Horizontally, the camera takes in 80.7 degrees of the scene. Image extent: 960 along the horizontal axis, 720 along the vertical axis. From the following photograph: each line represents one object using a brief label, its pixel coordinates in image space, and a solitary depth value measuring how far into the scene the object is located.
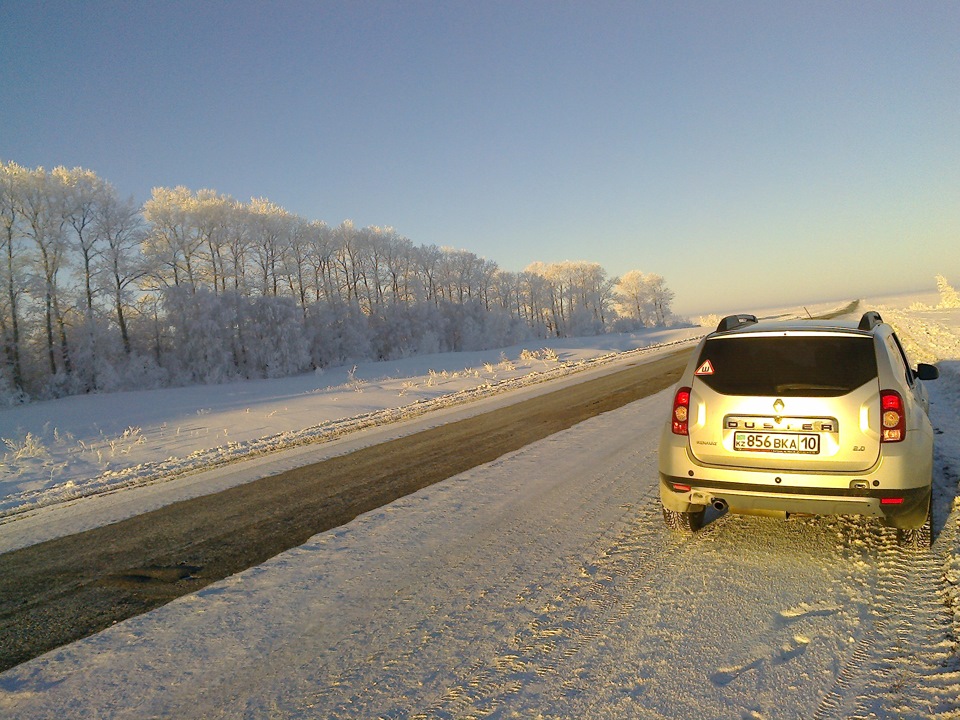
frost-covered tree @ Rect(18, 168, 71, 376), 31.78
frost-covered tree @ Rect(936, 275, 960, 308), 52.19
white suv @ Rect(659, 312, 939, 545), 4.01
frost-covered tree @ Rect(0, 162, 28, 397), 30.00
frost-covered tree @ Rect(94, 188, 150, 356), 34.84
